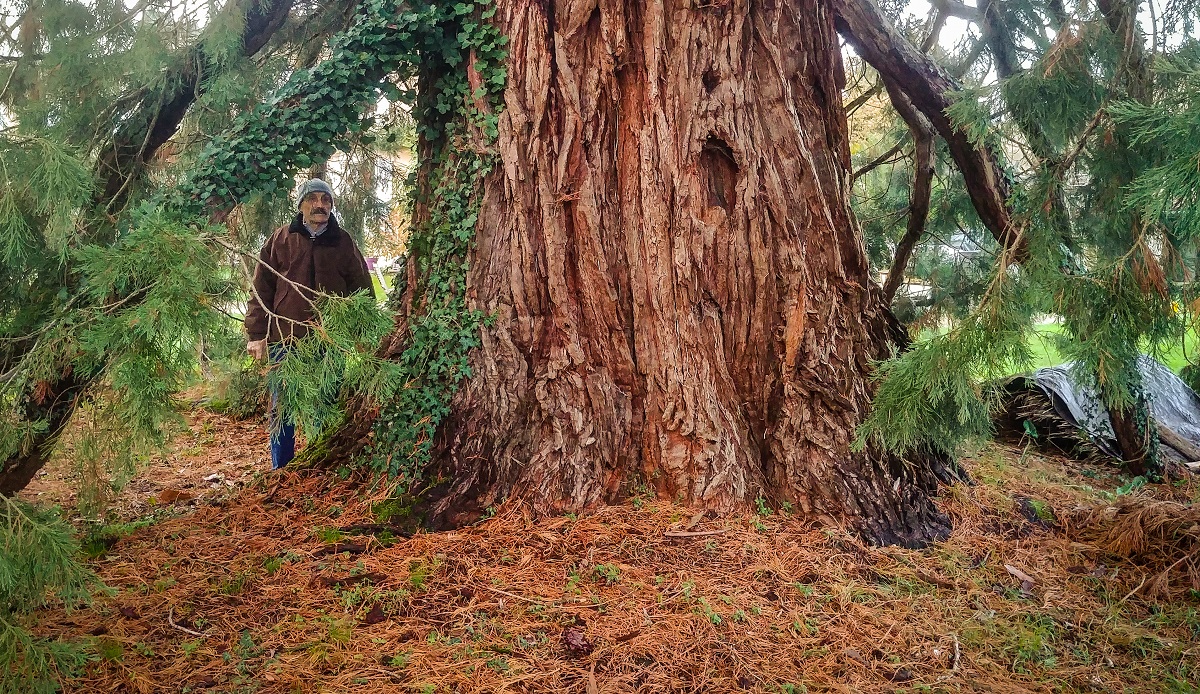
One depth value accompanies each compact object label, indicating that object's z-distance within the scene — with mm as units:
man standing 4219
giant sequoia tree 3375
